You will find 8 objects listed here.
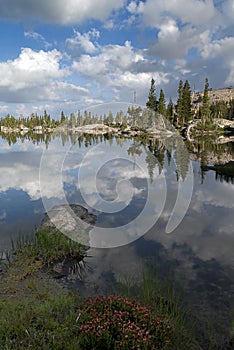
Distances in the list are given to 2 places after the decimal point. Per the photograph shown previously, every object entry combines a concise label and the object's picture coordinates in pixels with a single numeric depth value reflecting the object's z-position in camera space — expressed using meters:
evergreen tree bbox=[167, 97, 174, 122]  113.22
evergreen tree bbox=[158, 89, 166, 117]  105.22
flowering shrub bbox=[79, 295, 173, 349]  5.51
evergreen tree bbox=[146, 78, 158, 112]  106.60
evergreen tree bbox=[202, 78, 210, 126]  105.60
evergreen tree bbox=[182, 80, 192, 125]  103.75
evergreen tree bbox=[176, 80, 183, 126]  105.25
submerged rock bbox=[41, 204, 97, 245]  13.41
